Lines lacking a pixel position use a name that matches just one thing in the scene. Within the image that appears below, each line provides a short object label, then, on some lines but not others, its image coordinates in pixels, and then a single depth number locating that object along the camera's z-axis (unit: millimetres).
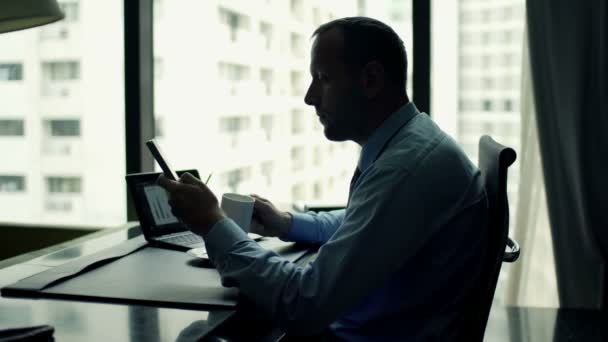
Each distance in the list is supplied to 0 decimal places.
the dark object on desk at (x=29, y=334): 773
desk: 901
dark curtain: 2262
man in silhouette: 952
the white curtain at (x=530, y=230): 2367
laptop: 1479
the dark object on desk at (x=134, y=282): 1044
